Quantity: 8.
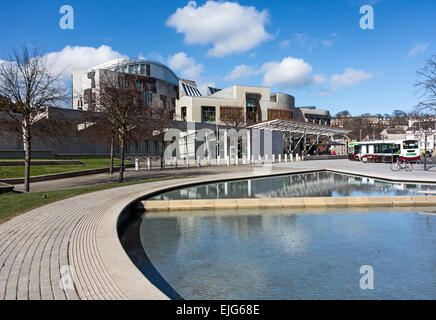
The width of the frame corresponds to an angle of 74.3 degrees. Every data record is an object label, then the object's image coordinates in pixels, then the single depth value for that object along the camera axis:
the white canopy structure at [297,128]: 39.94
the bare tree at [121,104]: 18.29
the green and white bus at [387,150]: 35.59
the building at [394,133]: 112.25
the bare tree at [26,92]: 15.01
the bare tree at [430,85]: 19.92
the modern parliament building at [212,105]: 47.81
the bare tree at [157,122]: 22.53
